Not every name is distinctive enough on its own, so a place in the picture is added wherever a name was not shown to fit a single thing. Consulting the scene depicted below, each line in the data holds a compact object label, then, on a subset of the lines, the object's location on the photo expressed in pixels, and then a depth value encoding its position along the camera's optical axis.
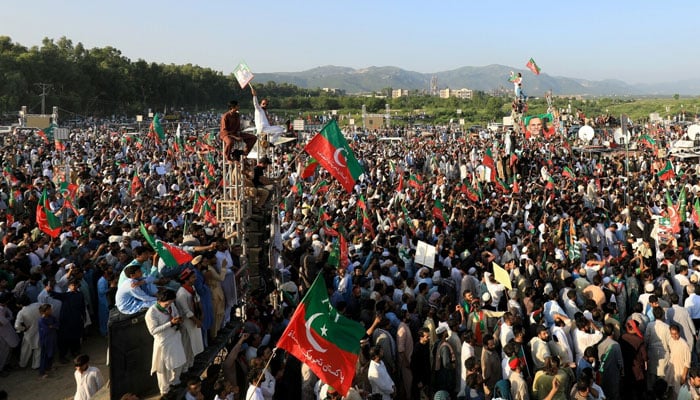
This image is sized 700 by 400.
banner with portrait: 26.23
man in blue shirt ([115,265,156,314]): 5.80
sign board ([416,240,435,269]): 9.15
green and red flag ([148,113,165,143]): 22.16
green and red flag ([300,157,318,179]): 11.08
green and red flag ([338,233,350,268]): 9.52
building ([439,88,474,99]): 170.52
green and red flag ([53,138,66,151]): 23.64
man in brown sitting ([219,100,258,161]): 8.70
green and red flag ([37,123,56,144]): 25.27
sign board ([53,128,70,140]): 23.95
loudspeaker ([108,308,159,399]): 5.59
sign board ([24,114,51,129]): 37.25
